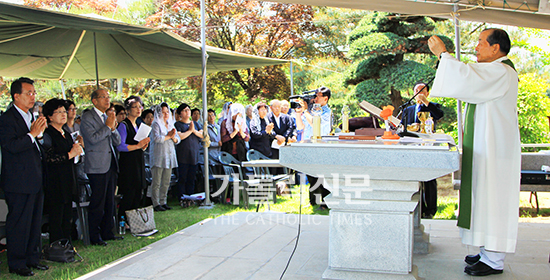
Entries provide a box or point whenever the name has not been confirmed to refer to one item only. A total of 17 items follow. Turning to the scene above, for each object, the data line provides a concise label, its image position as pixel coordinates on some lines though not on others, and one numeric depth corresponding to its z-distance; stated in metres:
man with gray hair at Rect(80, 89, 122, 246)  4.57
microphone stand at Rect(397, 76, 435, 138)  3.52
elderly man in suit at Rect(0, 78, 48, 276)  3.71
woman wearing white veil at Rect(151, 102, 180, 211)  6.54
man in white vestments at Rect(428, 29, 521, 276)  3.05
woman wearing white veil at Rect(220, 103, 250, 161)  7.59
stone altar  2.67
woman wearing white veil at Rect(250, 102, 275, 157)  7.80
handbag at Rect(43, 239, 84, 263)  4.04
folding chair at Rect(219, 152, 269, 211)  6.44
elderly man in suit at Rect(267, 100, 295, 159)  8.00
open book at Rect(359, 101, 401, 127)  3.42
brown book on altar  3.08
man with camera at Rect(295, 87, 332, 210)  3.93
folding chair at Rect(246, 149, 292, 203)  6.50
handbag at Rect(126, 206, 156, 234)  4.97
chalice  4.14
